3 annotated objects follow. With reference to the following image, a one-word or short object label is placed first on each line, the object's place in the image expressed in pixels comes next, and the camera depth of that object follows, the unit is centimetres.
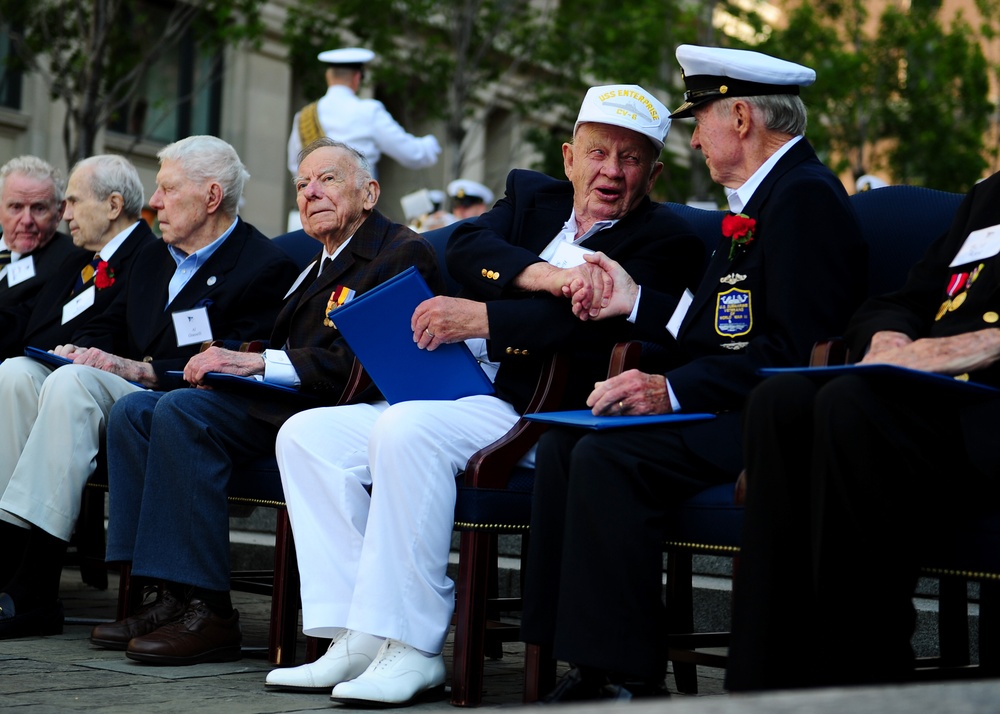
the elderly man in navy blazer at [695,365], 695
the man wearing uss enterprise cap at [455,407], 797
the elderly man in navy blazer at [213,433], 932
